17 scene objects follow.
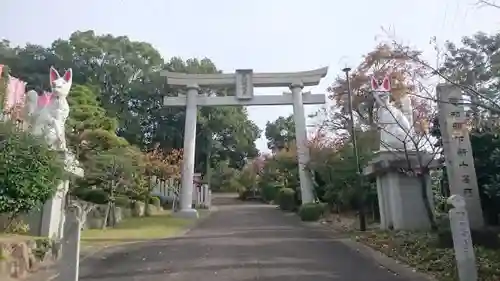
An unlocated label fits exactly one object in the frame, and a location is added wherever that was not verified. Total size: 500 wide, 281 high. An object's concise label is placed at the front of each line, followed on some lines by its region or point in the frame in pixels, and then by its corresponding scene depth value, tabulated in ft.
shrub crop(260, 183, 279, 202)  120.26
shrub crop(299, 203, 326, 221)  73.10
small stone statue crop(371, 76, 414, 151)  44.99
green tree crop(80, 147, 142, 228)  63.74
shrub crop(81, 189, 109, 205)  72.02
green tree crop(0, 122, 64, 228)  29.48
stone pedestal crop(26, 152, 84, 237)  35.94
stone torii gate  88.28
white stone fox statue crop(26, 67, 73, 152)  39.60
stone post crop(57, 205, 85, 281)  20.89
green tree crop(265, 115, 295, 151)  171.53
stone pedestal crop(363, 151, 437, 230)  44.29
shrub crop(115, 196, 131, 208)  77.03
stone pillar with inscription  32.40
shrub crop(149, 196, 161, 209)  97.43
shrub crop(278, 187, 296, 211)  98.68
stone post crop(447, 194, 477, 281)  22.48
